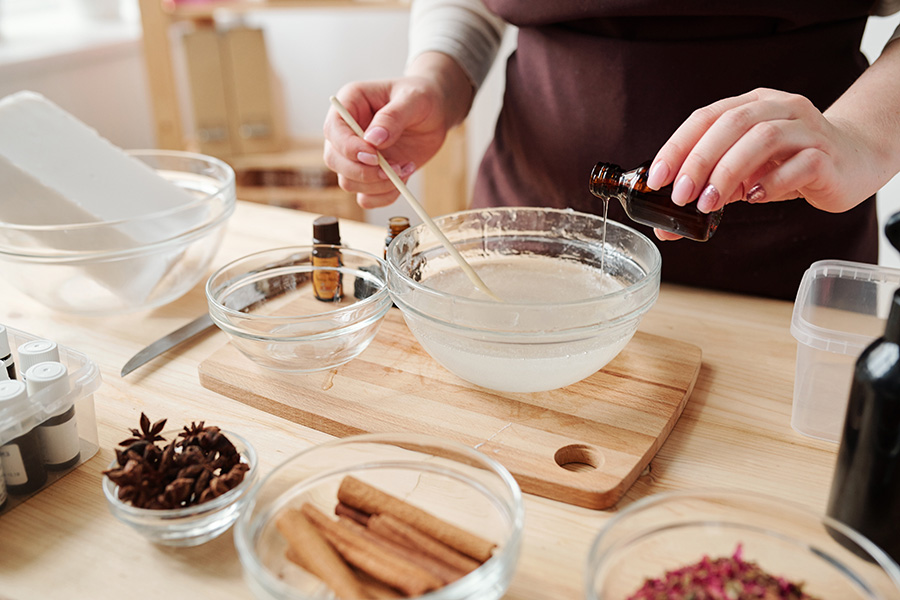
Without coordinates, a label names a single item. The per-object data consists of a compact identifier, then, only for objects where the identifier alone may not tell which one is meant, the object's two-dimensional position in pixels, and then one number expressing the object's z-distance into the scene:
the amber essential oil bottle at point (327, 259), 1.18
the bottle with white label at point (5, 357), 0.85
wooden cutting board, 0.82
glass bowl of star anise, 0.70
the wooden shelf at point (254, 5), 2.71
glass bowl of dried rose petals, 0.58
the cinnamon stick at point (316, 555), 0.62
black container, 0.60
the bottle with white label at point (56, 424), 0.79
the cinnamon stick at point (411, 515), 0.65
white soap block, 1.10
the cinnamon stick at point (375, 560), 0.61
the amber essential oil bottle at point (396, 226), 1.19
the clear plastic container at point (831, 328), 0.81
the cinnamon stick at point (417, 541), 0.64
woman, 1.12
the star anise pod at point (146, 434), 0.78
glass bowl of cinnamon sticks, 0.61
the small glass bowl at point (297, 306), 0.97
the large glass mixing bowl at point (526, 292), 0.86
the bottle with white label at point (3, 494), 0.77
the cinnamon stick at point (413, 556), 0.63
